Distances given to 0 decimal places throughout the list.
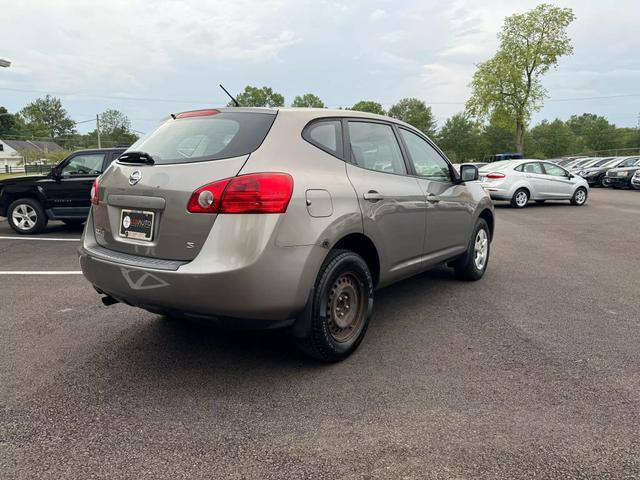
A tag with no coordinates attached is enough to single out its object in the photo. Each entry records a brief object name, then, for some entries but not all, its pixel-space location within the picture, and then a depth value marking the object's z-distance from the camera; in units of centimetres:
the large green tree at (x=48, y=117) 12425
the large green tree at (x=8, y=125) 10579
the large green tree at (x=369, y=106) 9381
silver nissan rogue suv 268
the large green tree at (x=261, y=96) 9144
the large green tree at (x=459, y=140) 8810
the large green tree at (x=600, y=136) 7962
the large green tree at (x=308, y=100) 9353
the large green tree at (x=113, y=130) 11519
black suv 926
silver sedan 1467
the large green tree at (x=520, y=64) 3462
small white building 9312
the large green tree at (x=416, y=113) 9756
